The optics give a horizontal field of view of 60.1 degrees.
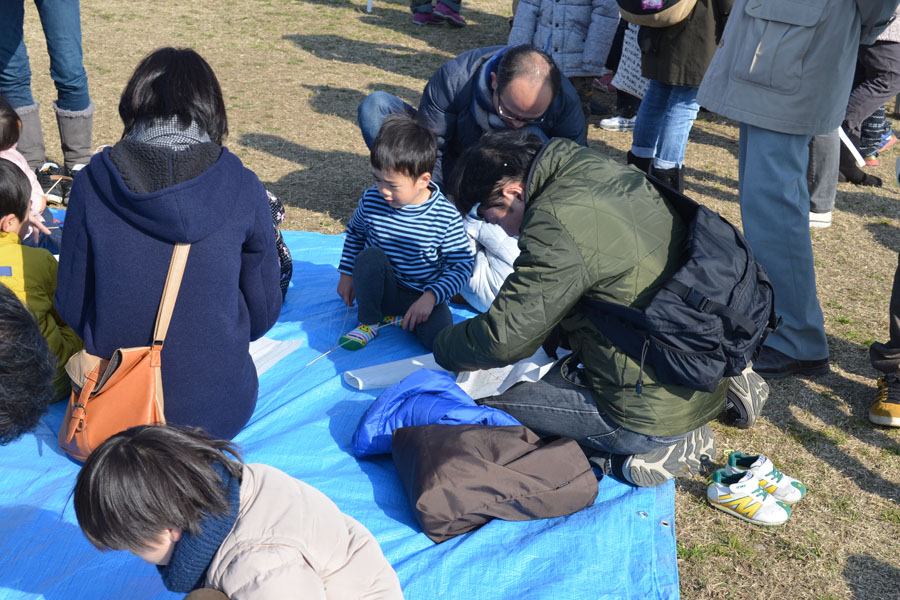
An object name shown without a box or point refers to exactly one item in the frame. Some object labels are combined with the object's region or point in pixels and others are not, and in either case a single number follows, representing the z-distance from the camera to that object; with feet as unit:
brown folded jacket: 7.34
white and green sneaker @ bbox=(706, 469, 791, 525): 8.29
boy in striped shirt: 10.15
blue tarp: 6.93
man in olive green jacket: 7.29
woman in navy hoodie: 6.73
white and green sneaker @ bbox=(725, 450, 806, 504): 8.52
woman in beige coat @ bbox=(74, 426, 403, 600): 4.77
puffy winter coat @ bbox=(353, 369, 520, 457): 8.24
